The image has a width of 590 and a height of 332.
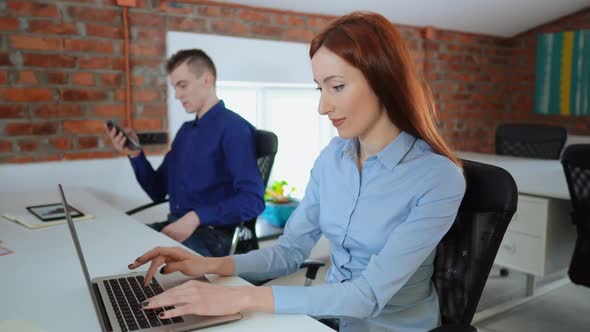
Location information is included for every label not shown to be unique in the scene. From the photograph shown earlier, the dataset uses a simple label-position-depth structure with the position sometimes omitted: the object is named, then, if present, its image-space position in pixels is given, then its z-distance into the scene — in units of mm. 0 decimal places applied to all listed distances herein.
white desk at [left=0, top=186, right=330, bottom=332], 983
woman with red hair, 1077
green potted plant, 3221
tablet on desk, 1804
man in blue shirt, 1978
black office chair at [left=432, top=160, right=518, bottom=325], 1160
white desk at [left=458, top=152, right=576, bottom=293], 2221
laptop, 921
